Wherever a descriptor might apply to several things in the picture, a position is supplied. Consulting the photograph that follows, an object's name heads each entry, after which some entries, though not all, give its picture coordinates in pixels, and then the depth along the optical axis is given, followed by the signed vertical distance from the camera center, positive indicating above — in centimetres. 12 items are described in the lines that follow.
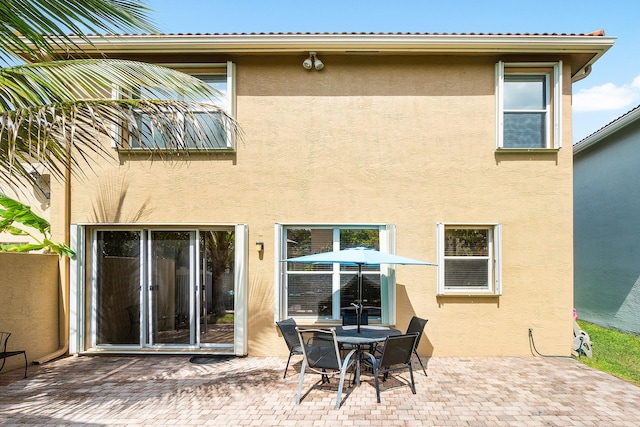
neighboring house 1123 -33
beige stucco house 835 +16
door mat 785 -289
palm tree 365 +142
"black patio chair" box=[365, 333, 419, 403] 579 -209
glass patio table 627 -202
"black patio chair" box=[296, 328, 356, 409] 605 -208
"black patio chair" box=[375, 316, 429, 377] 703 -203
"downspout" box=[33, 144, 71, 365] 841 -153
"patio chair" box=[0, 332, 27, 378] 675 -233
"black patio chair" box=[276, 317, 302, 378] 685 -210
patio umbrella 644 -73
